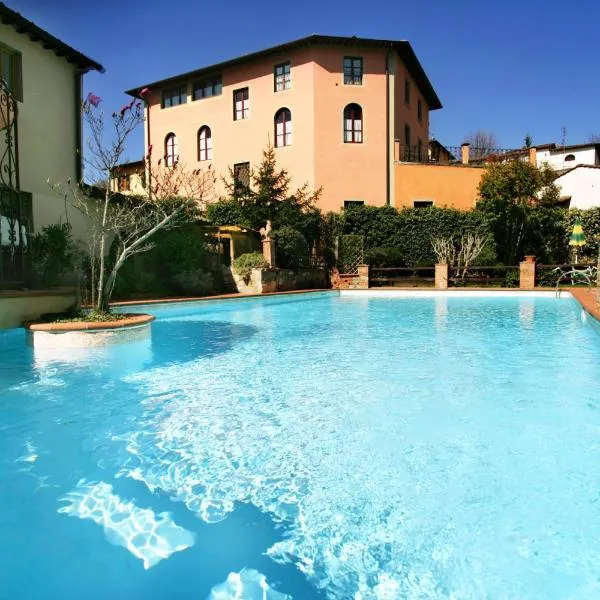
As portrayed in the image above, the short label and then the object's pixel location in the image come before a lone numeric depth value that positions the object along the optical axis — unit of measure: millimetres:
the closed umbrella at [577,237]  19406
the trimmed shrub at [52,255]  11266
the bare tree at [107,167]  7742
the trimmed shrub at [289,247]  19906
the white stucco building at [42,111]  11531
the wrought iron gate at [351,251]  22031
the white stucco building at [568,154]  41844
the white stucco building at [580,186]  26938
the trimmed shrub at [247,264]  17766
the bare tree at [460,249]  20906
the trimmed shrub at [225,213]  22172
